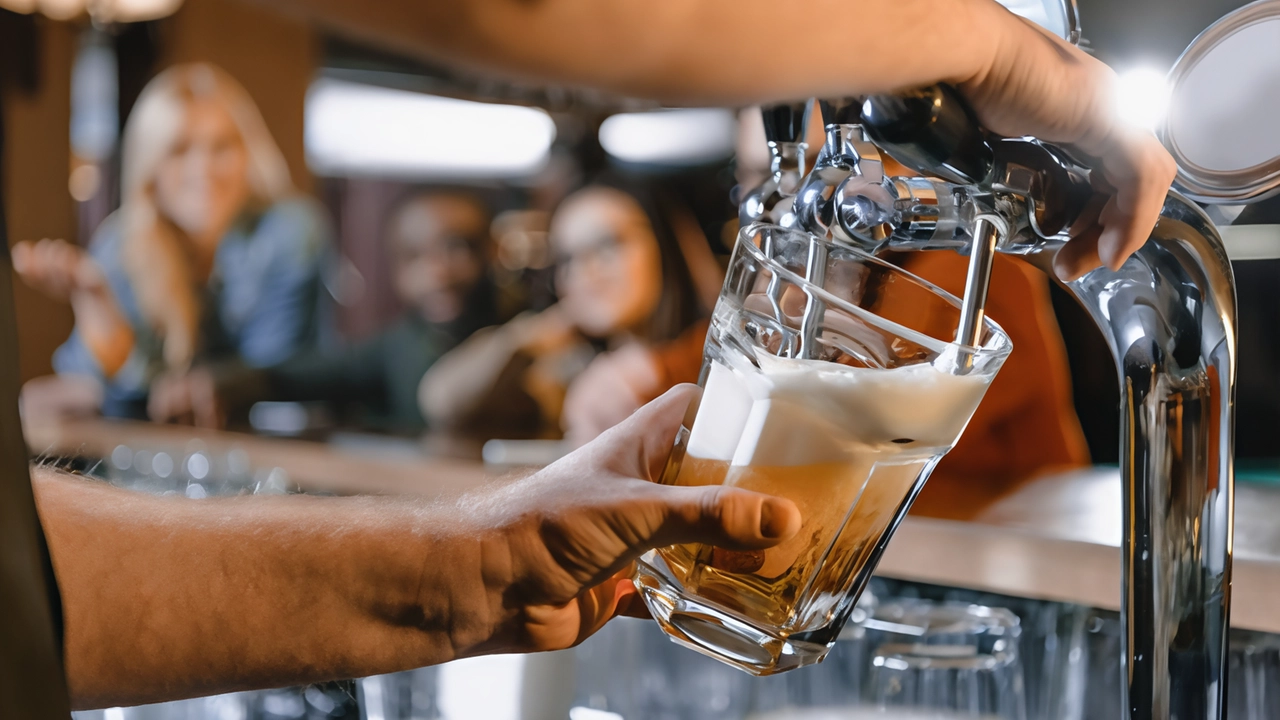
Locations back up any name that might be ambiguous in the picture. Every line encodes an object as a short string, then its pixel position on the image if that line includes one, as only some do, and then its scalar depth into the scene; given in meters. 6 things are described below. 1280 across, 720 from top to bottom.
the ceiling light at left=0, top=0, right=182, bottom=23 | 3.28
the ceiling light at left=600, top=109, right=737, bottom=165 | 4.03
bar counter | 0.63
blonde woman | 2.83
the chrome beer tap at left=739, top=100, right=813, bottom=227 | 0.44
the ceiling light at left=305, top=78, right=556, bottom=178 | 4.30
